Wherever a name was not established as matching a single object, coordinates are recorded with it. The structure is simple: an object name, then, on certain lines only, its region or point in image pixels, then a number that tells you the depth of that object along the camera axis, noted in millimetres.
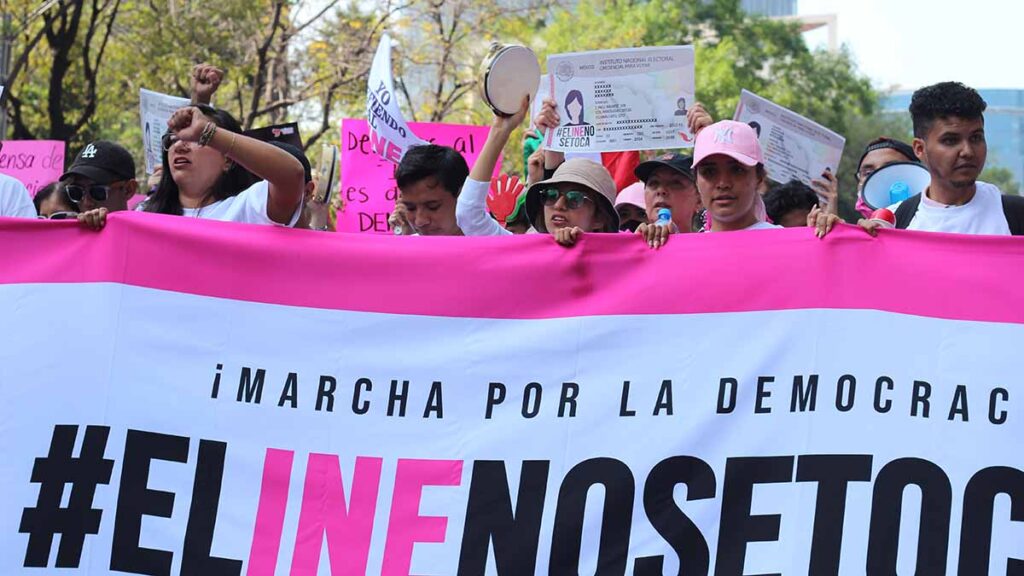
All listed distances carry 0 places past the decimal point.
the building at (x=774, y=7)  176625
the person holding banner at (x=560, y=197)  5191
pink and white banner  4047
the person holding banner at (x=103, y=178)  5785
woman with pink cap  4715
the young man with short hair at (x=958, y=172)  4594
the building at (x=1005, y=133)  133488
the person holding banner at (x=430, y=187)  5305
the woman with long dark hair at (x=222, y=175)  4273
